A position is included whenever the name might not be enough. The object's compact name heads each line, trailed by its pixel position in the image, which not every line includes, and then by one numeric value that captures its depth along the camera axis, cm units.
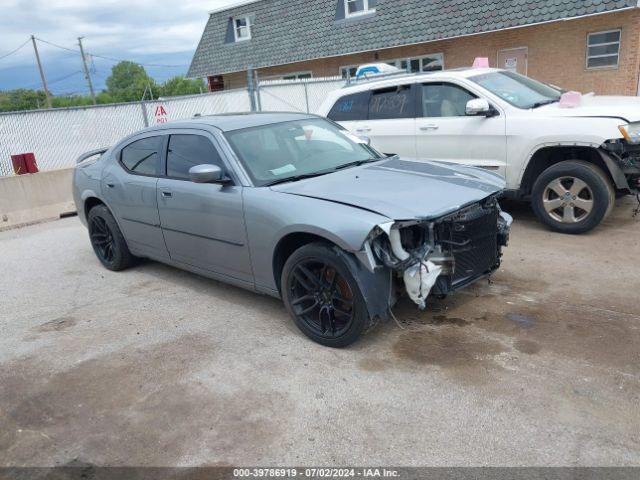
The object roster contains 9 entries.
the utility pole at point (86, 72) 6364
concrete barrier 890
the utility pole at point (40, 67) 5338
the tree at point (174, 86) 7459
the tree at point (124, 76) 10812
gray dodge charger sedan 356
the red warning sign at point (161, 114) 1215
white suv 563
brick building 1466
